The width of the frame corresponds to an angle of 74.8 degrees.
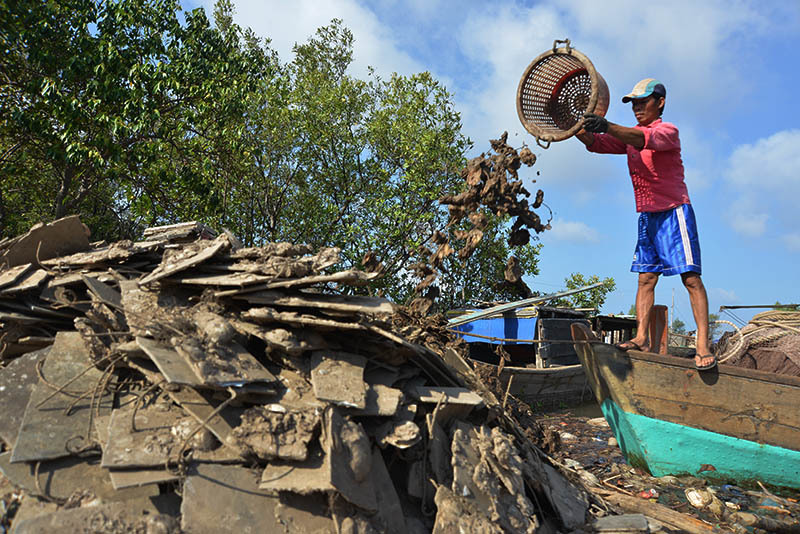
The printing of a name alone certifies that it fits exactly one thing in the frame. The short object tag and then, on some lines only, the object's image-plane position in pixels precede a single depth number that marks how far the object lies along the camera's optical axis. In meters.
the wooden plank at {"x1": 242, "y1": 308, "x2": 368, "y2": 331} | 3.18
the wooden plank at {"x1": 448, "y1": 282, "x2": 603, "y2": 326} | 6.26
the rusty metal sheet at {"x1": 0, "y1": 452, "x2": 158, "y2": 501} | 2.76
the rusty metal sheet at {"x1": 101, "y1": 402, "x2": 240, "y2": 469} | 2.72
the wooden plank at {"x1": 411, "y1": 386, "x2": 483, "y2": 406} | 3.34
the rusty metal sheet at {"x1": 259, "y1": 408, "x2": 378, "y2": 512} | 2.57
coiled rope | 5.64
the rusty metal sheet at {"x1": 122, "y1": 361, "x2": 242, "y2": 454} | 2.83
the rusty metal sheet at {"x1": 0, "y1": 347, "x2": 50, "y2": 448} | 3.14
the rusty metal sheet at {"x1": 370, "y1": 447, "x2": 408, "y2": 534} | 2.77
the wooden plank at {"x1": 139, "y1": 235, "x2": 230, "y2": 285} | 3.60
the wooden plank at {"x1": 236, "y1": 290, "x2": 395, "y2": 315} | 3.28
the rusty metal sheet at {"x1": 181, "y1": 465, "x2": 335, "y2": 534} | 2.54
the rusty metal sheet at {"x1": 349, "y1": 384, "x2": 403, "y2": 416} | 3.01
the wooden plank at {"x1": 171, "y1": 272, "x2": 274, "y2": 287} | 3.40
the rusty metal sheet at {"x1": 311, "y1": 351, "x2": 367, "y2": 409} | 2.89
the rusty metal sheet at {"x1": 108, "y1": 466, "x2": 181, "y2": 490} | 2.61
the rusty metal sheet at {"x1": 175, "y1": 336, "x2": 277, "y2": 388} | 2.84
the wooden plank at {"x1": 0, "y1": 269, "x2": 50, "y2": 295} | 4.16
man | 4.74
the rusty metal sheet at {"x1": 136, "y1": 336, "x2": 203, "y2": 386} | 2.81
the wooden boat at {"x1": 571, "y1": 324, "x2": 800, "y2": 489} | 4.94
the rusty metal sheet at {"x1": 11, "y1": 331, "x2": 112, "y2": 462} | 2.90
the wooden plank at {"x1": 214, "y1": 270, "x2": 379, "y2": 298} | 3.23
